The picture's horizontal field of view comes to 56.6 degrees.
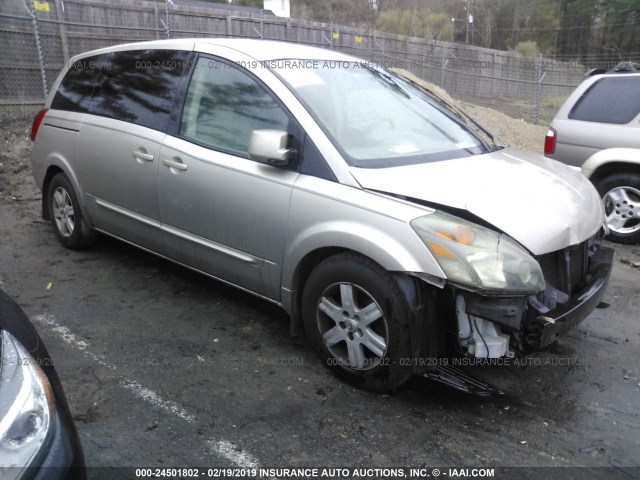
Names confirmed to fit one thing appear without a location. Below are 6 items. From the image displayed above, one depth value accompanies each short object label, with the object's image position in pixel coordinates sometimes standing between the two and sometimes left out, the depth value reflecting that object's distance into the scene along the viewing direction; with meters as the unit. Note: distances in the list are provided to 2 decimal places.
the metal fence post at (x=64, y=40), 12.89
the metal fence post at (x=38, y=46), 11.84
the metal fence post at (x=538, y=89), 16.46
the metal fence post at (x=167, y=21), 15.34
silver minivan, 2.93
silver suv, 6.12
